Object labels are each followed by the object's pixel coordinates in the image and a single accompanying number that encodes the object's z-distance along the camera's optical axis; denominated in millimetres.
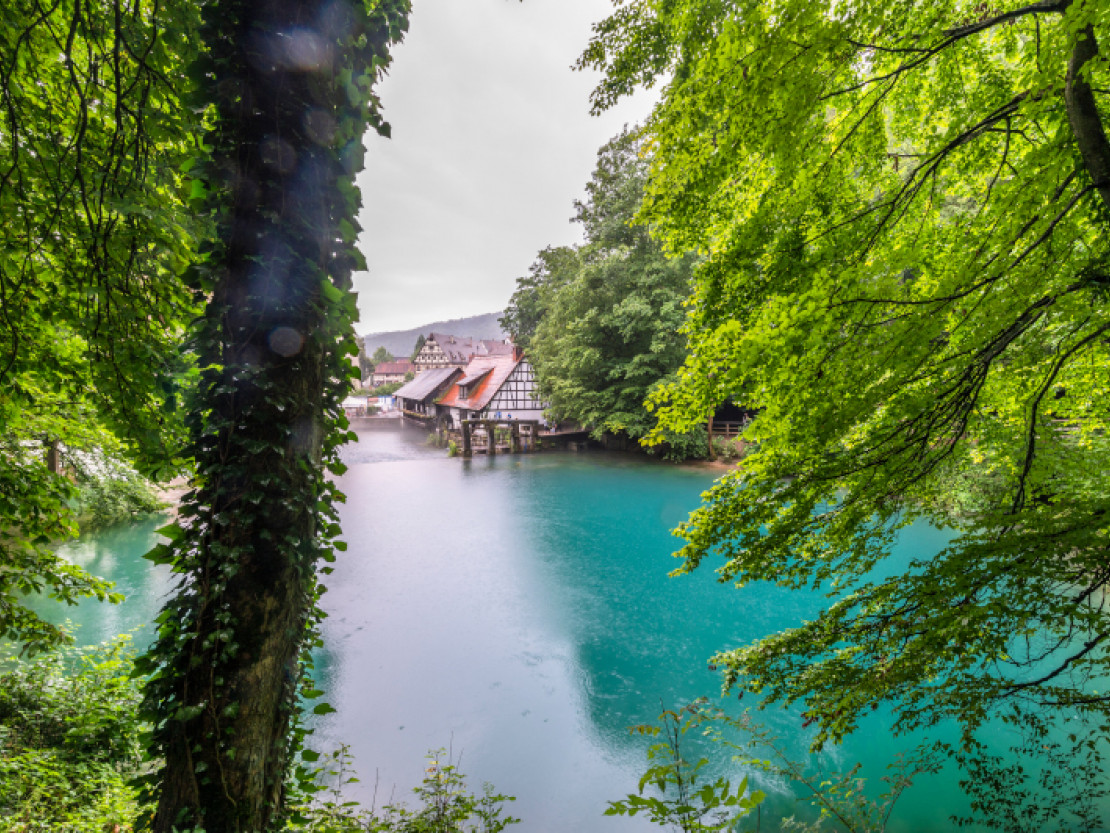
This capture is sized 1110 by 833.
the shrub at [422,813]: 2918
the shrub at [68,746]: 2746
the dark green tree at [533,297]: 26750
